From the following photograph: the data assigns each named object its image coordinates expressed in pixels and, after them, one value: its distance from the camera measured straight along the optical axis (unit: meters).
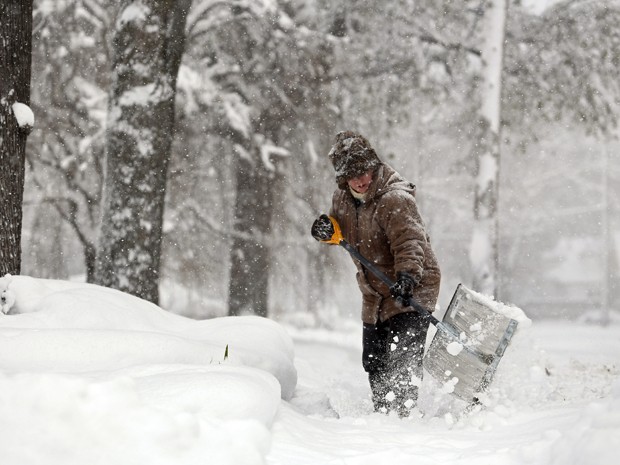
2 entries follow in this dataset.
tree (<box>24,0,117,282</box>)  21.02
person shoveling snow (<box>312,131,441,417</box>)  8.85
